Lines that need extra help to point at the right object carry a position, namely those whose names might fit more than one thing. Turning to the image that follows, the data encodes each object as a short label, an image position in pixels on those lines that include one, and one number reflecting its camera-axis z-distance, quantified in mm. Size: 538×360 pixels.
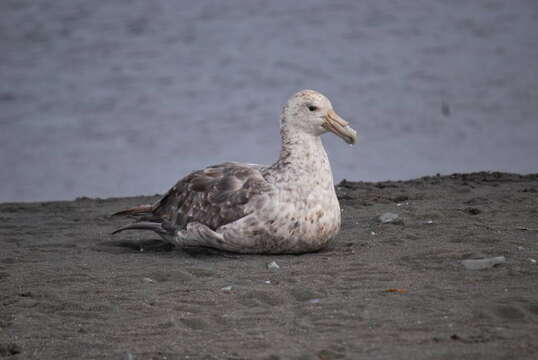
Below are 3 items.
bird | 12430
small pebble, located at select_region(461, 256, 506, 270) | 11062
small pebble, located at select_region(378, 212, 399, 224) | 14789
